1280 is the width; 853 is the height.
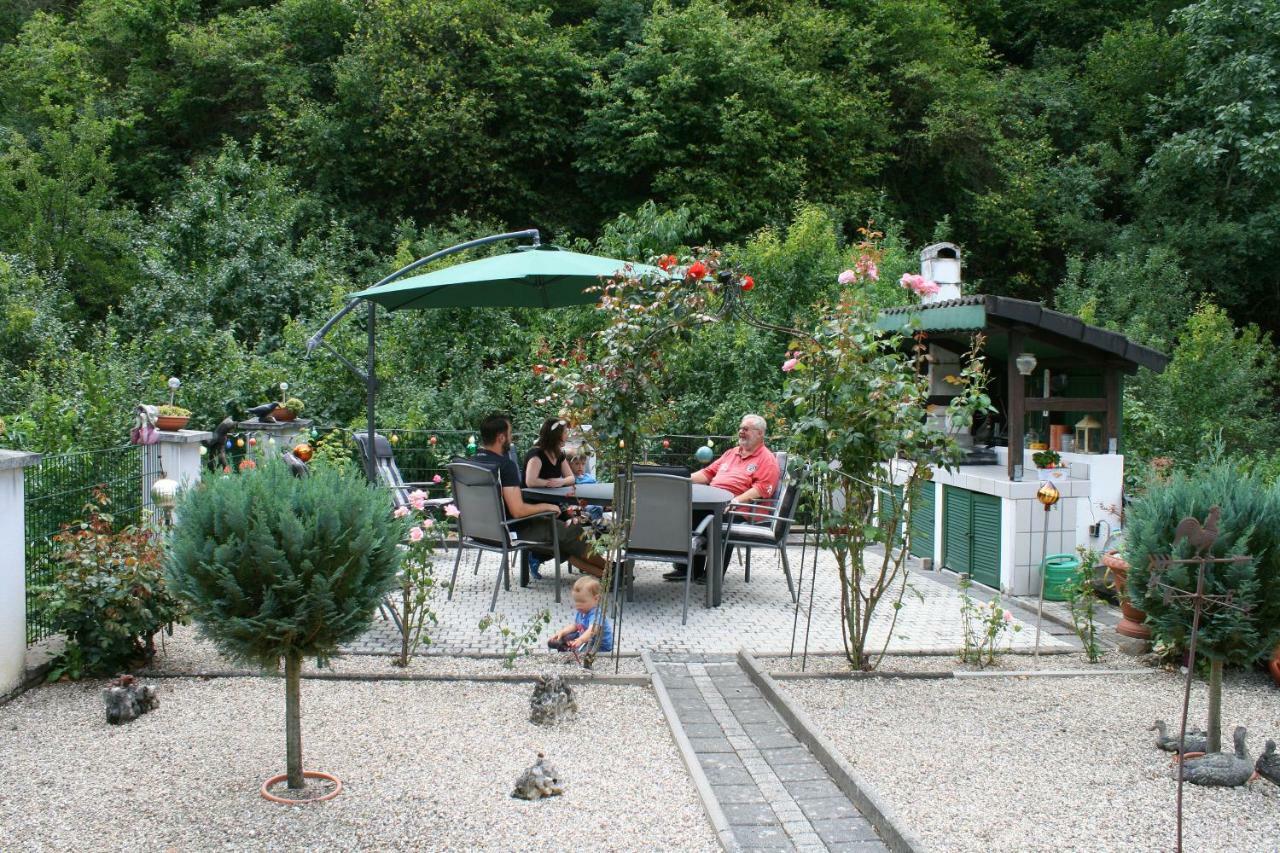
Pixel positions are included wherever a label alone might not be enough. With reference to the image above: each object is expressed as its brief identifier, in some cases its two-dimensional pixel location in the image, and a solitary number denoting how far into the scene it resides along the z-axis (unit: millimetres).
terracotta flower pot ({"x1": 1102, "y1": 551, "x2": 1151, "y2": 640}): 5560
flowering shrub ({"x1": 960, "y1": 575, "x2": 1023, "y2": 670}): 5363
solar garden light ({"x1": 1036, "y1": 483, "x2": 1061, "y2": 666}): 5918
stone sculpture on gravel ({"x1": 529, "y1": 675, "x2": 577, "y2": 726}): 4387
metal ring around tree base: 3525
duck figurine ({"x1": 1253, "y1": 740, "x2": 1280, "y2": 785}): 3719
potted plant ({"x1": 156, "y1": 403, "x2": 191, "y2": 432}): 6804
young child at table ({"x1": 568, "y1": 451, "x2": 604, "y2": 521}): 7887
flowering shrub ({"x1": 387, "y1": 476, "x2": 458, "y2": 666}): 5035
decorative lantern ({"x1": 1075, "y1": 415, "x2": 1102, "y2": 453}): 7793
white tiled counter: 7152
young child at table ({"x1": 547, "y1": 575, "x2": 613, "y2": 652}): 5414
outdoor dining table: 6578
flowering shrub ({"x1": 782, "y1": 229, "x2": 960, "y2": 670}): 4969
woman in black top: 7137
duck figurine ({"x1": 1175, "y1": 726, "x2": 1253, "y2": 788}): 3730
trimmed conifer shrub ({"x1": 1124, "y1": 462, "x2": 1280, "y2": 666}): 4293
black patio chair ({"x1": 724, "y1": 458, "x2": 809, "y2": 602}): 6893
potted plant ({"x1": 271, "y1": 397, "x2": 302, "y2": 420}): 8898
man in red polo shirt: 7465
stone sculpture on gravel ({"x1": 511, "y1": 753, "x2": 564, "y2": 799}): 3596
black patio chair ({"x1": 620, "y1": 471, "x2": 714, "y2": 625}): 6172
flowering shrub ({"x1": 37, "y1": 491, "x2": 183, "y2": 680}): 4863
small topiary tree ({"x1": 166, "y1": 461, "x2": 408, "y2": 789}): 3303
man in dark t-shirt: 6703
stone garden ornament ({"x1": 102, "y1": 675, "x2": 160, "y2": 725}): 4340
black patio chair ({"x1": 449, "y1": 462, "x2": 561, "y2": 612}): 6465
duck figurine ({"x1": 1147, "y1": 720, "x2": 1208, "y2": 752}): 4059
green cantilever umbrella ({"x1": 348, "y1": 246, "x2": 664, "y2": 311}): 6844
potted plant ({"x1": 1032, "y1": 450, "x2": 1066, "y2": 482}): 7266
